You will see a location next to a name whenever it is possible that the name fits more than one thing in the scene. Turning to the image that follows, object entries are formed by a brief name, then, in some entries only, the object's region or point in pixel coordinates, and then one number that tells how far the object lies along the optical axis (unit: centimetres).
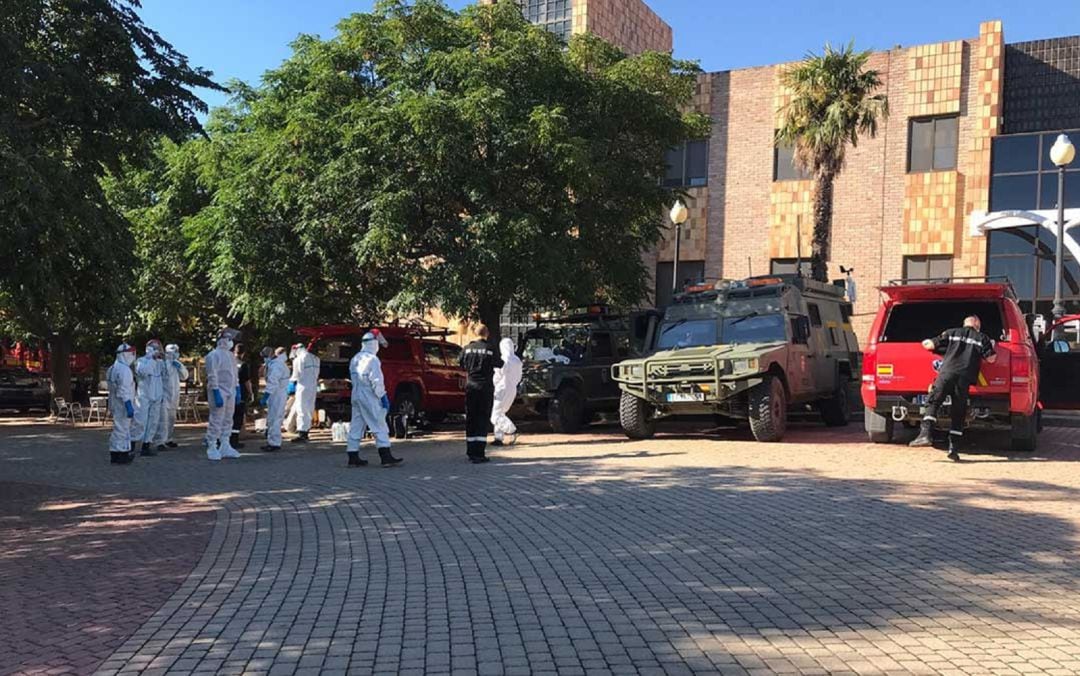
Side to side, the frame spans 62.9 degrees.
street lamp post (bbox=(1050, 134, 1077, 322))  1602
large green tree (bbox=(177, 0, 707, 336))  1587
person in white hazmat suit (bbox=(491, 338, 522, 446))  1418
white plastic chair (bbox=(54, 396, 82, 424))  2231
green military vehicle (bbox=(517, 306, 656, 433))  1641
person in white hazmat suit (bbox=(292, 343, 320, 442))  1645
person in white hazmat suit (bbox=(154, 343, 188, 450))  1555
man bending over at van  1104
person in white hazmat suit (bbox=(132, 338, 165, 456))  1421
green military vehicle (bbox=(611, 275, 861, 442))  1316
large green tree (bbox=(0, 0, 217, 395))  905
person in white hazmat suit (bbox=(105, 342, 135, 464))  1305
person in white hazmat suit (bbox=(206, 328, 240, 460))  1386
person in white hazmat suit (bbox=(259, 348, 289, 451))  1510
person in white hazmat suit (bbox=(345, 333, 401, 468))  1208
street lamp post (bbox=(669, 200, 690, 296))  1902
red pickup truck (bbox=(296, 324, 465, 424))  1705
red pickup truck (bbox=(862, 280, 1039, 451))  1144
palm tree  2103
